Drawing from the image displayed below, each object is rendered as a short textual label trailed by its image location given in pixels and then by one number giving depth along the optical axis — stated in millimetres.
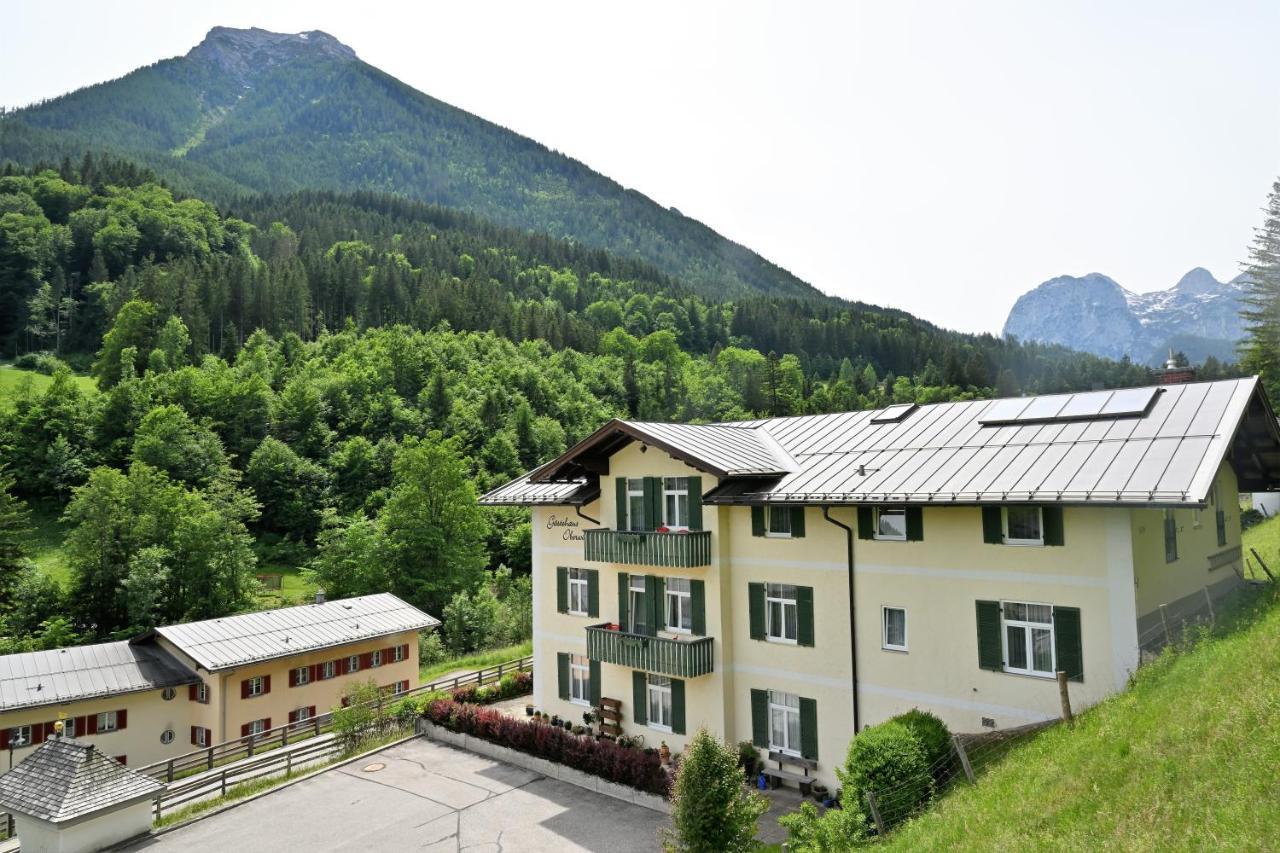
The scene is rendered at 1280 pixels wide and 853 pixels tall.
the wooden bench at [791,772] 20922
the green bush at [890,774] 14734
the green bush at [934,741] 15430
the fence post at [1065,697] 14742
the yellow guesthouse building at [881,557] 16797
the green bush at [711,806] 15117
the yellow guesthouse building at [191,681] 30906
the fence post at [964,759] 14266
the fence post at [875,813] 14133
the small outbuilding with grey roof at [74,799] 20594
